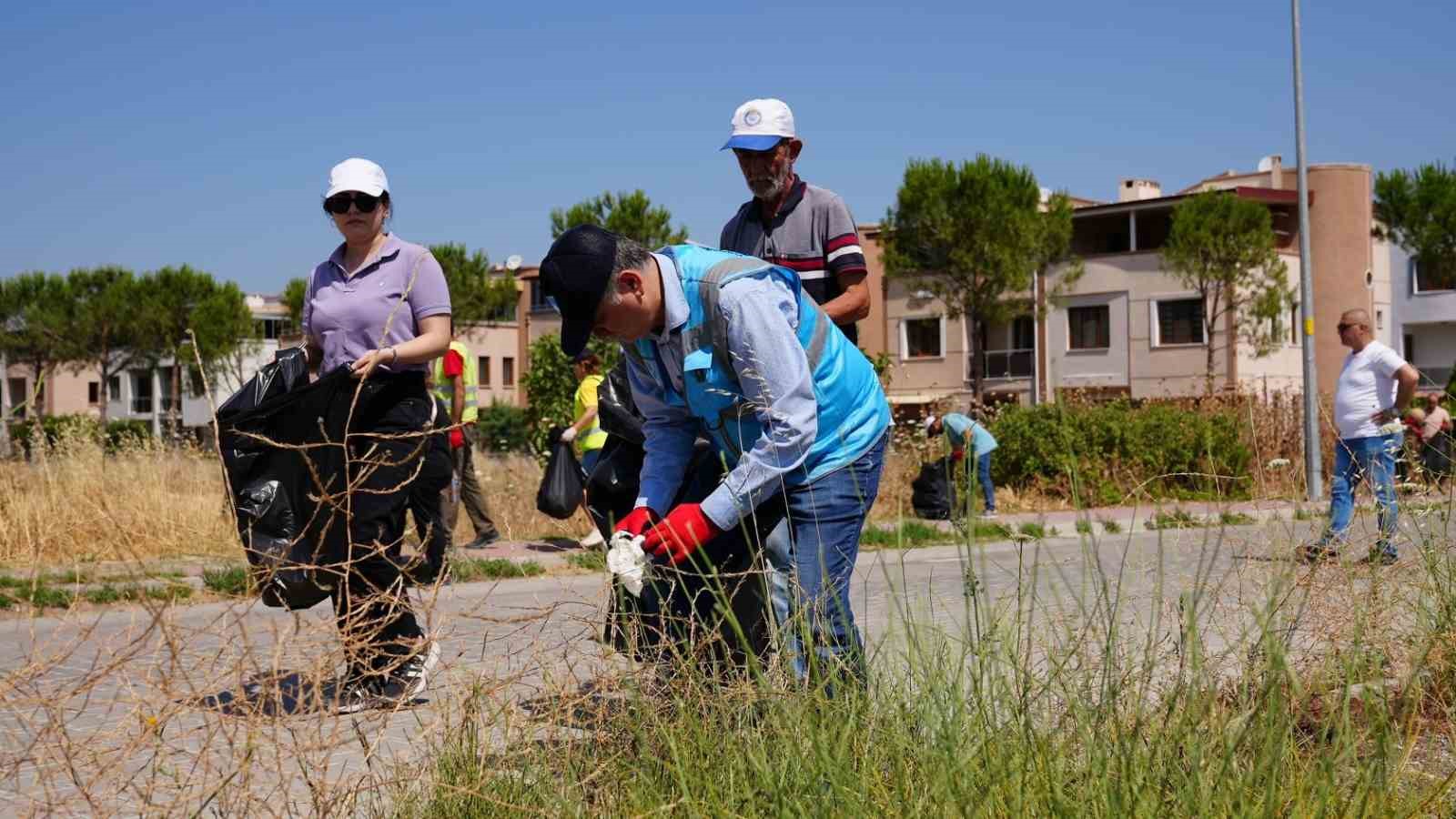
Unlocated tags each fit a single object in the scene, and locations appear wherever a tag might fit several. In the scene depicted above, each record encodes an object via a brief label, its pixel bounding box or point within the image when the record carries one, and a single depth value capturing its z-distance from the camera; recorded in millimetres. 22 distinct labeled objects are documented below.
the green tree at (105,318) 70812
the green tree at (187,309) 71106
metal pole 19641
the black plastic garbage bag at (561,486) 10414
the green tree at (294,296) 64500
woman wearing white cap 5371
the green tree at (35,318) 71062
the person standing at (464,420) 11422
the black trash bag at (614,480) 4996
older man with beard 5422
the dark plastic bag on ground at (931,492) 16281
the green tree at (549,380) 26047
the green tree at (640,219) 43594
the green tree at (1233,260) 49562
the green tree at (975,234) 50656
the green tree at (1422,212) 57125
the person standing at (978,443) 14633
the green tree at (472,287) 67000
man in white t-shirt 9961
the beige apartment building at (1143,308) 55188
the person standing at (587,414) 11898
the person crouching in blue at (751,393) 3623
